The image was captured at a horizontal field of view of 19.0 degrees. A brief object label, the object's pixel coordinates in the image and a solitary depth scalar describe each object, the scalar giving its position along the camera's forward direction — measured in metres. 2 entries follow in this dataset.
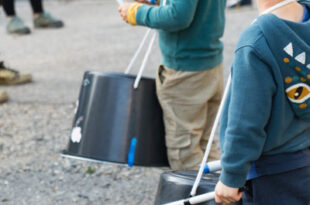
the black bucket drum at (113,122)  2.85
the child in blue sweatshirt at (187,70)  2.81
